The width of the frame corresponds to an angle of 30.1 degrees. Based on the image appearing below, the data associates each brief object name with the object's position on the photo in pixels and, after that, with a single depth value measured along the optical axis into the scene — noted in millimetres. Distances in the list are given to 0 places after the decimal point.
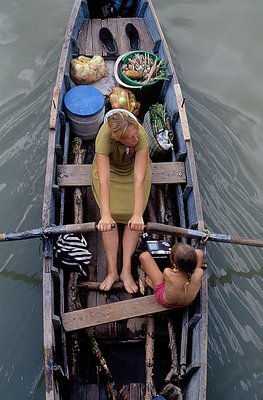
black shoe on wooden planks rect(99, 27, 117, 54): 7414
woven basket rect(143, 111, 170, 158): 6031
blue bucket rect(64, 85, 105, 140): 6102
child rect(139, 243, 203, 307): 4273
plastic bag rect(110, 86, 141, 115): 6438
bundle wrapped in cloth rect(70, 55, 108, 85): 6719
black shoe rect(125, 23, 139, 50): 7559
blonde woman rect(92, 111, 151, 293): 4785
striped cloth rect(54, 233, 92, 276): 5078
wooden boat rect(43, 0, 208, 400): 4547
